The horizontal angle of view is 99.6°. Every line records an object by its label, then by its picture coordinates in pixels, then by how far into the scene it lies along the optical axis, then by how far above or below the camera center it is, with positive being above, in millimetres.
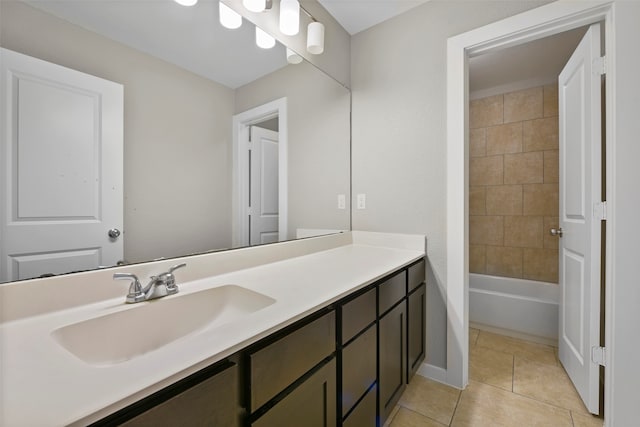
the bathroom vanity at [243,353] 445 -310
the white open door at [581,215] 1383 -16
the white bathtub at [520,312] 2121 -834
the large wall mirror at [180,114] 747 +408
